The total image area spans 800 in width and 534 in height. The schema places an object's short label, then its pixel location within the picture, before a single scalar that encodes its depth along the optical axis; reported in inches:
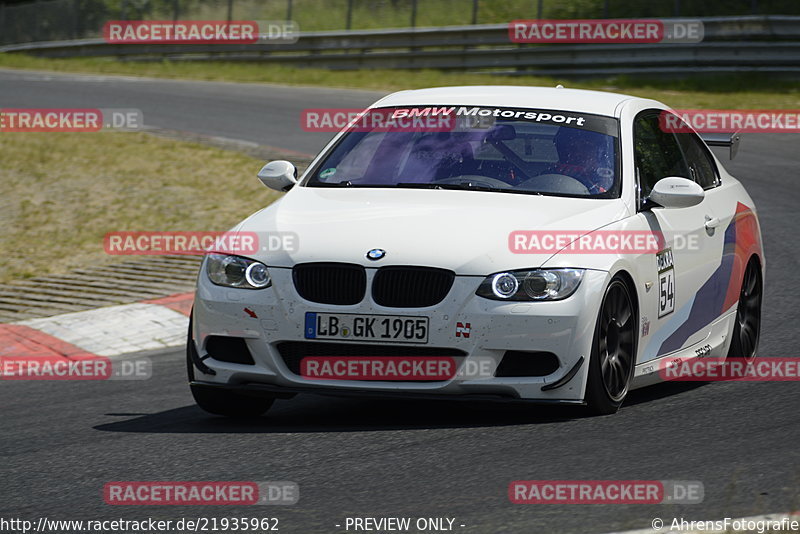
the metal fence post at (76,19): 3329.2
